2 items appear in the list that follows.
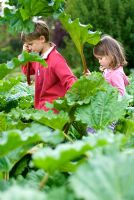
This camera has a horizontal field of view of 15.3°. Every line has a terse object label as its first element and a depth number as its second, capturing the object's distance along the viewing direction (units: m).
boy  2.79
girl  3.25
